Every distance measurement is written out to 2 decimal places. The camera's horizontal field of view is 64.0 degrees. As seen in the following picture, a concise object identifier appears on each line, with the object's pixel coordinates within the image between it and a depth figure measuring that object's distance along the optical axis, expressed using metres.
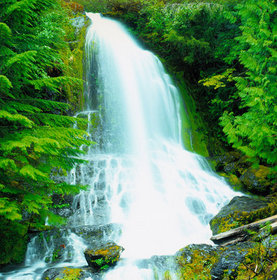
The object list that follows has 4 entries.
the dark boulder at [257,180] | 8.16
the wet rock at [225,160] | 10.25
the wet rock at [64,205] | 6.48
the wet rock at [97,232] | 5.48
